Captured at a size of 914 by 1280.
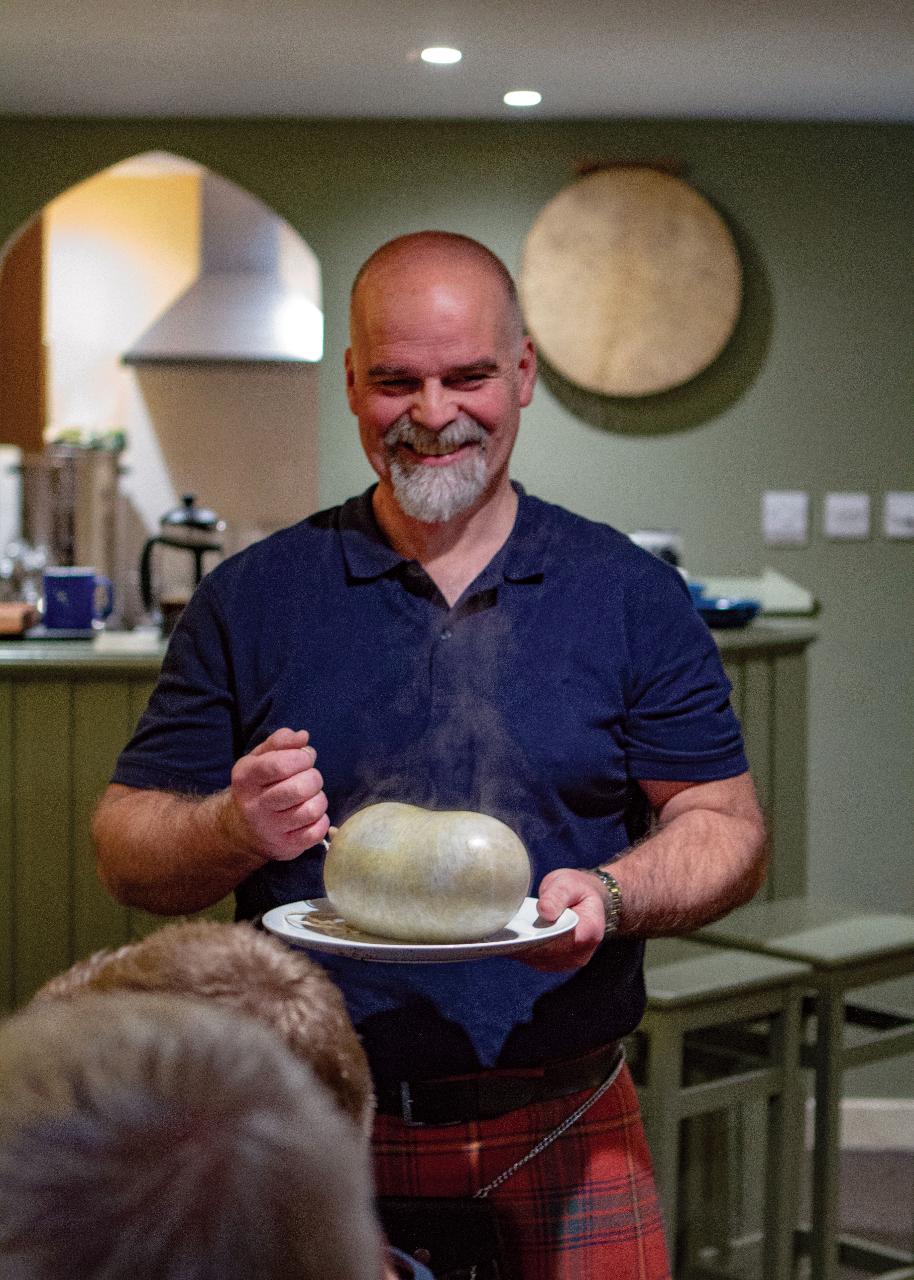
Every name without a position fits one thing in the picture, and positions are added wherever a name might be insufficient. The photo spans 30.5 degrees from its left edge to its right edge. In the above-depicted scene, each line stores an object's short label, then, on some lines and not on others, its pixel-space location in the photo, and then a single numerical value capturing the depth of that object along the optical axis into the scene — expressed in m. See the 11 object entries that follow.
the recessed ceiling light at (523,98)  4.00
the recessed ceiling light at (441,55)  3.62
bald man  1.50
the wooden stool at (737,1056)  2.62
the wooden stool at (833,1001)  2.87
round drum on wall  4.22
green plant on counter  5.48
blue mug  3.82
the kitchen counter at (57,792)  3.32
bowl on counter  3.63
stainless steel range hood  5.57
